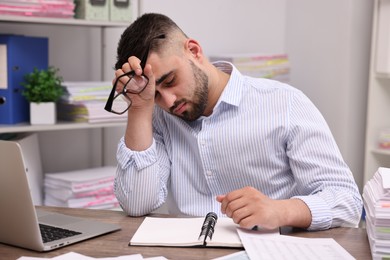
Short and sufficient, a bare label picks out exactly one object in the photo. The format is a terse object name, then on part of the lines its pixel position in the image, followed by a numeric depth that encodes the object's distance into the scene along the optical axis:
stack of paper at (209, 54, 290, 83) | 3.10
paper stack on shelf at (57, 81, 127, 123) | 2.59
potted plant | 2.47
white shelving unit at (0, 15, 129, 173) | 2.83
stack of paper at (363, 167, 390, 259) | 1.14
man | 1.52
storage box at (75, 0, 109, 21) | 2.56
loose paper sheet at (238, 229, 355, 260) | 1.13
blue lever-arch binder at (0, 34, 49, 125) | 2.43
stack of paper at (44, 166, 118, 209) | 2.58
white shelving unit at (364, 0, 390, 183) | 2.94
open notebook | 1.22
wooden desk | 1.18
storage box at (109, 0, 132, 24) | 2.63
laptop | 1.16
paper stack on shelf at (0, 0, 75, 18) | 2.36
